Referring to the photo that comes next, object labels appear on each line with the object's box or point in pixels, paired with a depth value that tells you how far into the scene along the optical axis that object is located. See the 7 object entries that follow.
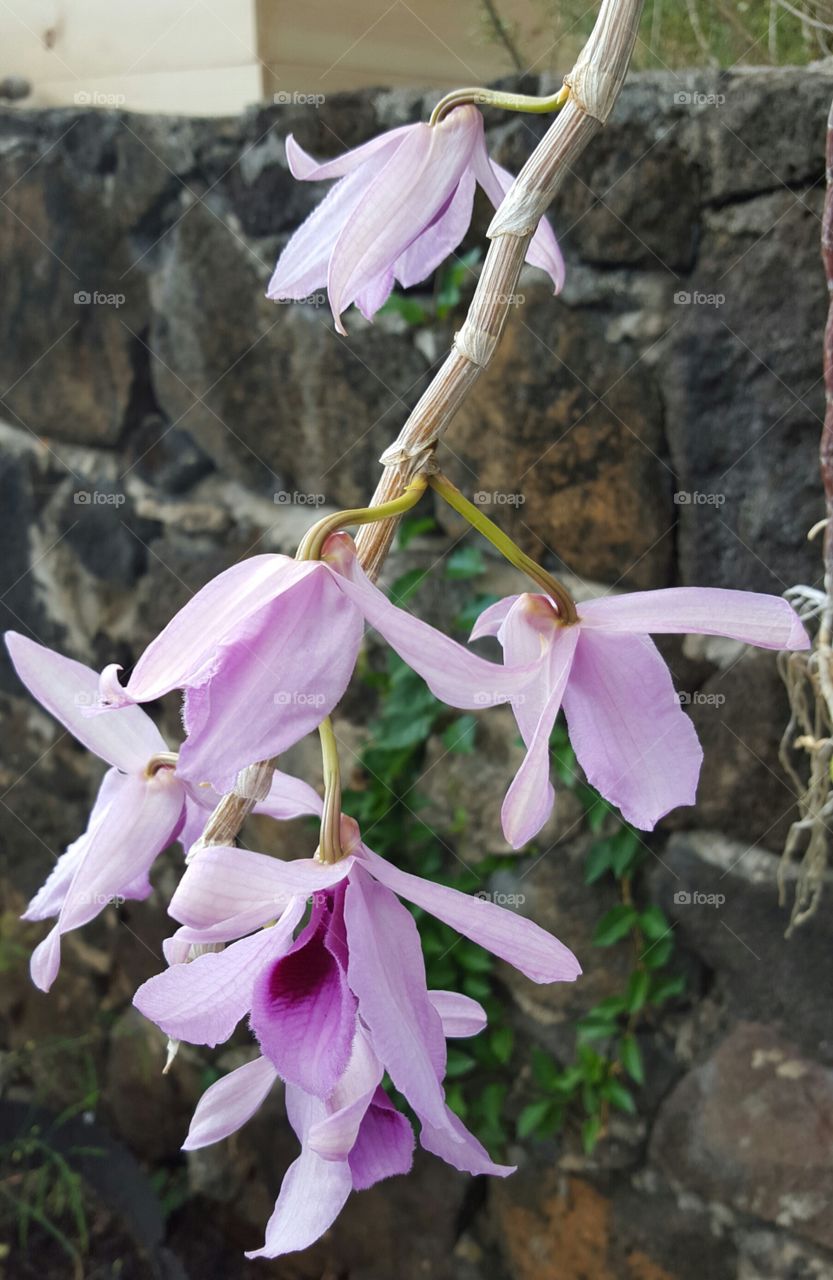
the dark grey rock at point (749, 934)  0.97
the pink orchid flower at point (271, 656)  0.29
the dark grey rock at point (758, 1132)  0.99
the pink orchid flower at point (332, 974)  0.32
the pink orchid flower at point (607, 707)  0.35
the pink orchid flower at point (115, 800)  0.41
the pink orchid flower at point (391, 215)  0.41
